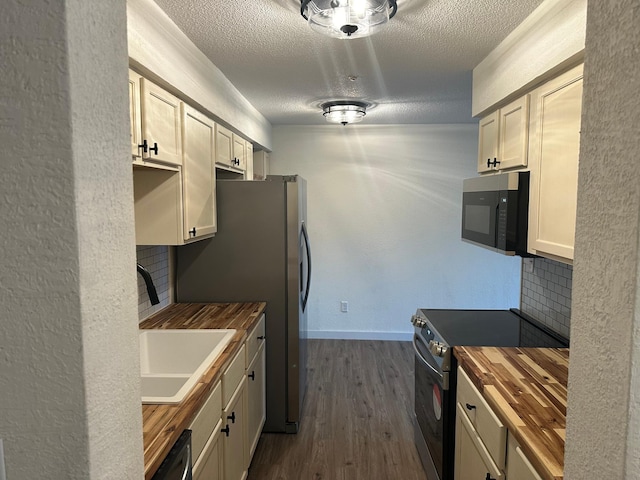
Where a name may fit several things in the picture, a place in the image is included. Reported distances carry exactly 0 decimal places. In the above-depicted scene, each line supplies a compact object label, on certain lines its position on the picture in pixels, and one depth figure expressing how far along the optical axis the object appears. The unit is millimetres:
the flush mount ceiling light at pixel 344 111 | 3635
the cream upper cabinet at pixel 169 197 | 2174
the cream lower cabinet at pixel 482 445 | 1399
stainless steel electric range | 2115
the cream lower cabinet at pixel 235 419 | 2000
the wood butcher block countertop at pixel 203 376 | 1268
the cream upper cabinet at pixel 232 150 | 2857
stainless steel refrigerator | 2951
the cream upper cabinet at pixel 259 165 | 4520
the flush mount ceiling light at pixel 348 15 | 1725
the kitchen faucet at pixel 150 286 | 1713
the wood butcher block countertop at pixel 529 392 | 1249
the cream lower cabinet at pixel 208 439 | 1596
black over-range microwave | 2084
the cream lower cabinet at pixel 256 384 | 2504
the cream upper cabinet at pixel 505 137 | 2115
